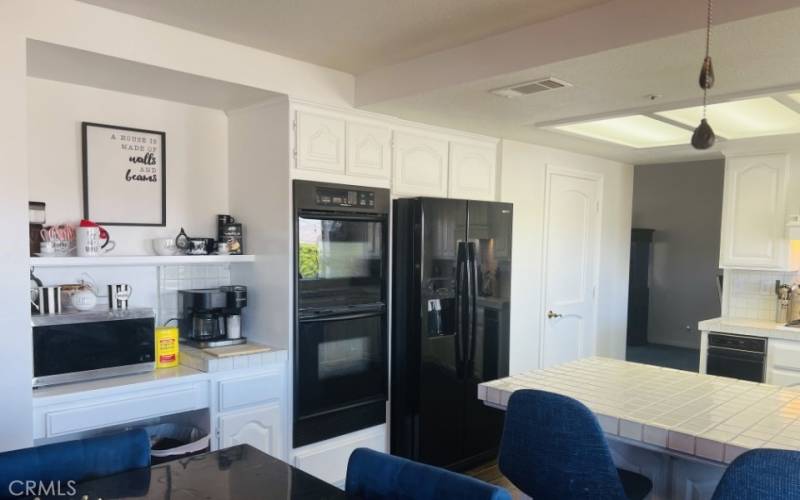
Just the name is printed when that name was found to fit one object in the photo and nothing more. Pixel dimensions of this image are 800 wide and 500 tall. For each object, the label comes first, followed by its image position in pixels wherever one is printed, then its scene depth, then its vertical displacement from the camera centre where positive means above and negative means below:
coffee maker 3.09 -0.52
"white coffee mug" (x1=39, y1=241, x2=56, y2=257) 2.63 -0.13
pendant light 1.86 +0.32
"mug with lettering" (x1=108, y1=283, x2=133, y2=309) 2.84 -0.37
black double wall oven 3.12 -0.48
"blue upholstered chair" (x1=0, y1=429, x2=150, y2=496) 1.63 -0.73
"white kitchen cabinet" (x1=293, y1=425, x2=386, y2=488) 3.15 -1.32
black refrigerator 3.45 -0.64
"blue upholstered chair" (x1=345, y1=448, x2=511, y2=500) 1.48 -0.71
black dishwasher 4.10 -0.92
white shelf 2.53 -0.19
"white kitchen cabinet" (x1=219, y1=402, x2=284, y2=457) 2.89 -1.07
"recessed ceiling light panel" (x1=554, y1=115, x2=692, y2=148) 4.14 +0.78
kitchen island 1.79 -0.66
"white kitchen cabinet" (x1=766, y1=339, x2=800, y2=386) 3.95 -0.91
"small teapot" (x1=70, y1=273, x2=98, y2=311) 2.71 -0.37
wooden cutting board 2.93 -0.68
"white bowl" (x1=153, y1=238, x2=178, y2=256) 3.07 -0.13
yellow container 2.91 -0.65
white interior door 4.63 -0.29
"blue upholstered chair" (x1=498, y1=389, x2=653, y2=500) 1.72 -0.71
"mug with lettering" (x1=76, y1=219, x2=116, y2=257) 2.70 -0.08
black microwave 2.48 -0.57
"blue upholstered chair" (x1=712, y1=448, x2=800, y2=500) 1.30 -0.57
